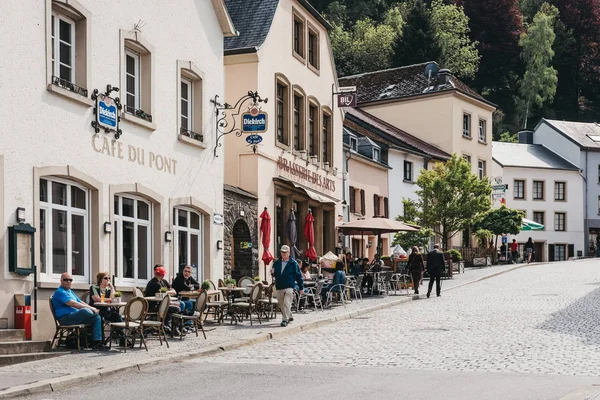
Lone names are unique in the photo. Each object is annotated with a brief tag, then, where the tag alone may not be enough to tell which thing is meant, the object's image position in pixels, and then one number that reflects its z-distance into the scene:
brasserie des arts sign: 30.06
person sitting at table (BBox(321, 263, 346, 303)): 25.39
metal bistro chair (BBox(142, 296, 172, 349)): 15.51
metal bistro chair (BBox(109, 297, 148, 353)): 14.92
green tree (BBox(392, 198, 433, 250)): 40.84
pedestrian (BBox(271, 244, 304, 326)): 19.67
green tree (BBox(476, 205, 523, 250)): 52.47
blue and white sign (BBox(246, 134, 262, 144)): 25.78
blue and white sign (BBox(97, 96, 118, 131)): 17.67
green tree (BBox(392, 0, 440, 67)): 70.31
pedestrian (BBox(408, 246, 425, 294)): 29.98
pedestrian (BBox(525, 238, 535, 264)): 58.78
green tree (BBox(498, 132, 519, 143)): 80.72
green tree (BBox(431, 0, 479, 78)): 74.38
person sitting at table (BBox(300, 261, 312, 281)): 25.71
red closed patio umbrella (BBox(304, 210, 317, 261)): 30.38
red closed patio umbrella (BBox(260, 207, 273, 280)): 26.61
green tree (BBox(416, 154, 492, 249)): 45.72
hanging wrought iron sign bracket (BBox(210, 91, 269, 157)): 23.61
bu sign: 35.19
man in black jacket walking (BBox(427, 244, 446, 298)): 29.12
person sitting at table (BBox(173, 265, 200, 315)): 18.81
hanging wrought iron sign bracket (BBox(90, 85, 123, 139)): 17.56
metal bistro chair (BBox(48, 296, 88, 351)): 14.82
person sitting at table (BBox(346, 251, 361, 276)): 29.72
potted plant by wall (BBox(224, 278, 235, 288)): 22.21
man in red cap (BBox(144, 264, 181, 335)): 17.38
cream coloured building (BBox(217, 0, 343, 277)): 27.83
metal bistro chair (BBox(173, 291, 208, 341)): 16.78
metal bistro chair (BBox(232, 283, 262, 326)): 19.92
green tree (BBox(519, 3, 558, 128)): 81.88
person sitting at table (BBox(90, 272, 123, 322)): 15.79
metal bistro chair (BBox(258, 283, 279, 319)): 21.18
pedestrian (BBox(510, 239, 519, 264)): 57.92
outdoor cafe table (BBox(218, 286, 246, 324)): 20.22
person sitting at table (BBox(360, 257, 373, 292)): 30.15
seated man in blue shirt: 14.84
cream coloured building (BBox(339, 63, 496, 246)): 55.81
